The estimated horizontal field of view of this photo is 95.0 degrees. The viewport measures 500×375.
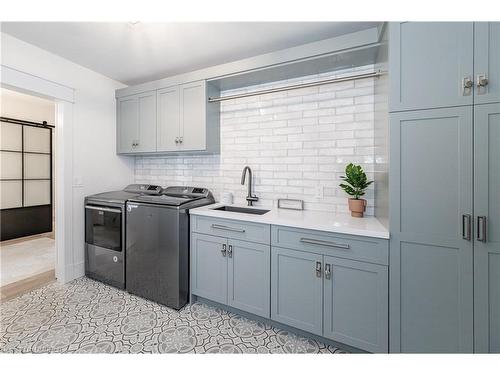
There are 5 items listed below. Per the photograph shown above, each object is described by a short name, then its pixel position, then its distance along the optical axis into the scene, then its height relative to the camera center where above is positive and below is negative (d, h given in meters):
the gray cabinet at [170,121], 2.51 +0.76
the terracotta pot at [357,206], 1.93 -0.18
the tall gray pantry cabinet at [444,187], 1.25 -0.01
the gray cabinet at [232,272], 1.88 -0.77
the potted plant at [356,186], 1.92 -0.01
